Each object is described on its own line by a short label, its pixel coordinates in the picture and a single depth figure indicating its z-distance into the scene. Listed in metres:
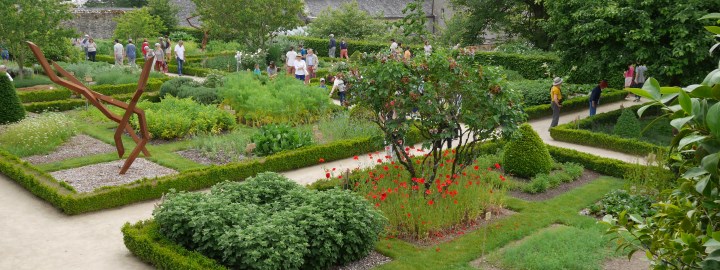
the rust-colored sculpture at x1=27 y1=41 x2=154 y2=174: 11.80
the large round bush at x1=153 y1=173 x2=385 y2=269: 7.57
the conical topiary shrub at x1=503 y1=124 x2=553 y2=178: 12.11
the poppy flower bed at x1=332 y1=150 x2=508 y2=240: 9.32
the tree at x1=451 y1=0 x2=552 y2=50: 27.88
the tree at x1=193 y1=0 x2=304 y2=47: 26.31
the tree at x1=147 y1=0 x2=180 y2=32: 38.94
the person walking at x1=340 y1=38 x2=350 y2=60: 29.16
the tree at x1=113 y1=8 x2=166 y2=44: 31.55
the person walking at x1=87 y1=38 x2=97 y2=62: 28.00
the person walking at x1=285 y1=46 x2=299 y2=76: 22.61
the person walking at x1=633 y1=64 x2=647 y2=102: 18.99
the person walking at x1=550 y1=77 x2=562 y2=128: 16.23
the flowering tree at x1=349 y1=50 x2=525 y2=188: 9.73
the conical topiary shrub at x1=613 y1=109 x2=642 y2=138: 14.91
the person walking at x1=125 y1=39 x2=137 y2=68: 26.41
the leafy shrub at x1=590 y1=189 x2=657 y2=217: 10.01
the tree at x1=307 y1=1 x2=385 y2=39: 34.06
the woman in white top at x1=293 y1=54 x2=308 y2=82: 21.09
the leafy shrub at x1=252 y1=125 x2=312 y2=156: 13.38
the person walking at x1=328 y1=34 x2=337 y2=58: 29.90
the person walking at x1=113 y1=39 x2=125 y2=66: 26.16
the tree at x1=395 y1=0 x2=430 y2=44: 14.81
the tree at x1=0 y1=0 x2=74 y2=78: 19.94
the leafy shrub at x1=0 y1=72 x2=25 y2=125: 15.71
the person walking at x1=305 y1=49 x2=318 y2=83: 23.44
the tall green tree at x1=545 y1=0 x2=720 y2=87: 13.94
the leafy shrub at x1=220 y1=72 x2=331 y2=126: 16.38
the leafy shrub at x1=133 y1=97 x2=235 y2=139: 14.91
